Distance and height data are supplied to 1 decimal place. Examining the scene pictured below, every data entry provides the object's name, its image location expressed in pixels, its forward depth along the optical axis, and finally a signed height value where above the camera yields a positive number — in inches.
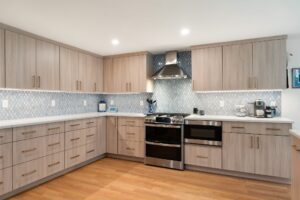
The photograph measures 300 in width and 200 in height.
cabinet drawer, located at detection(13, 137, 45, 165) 99.2 -27.3
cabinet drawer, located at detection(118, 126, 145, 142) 154.6 -26.5
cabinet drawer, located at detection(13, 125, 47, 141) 99.1 -17.3
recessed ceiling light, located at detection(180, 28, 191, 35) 111.7 +44.1
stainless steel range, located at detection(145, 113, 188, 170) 139.3 -29.9
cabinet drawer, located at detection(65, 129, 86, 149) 130.6 -27.1
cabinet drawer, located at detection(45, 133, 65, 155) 116.6 -27.1
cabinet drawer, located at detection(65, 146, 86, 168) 130.0 -40.0
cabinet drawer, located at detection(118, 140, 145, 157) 154.2 -39.4
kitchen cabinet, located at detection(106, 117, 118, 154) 163.9 -29.6
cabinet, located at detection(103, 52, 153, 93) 165.7 +26.9
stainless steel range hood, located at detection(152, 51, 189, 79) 150.4 +26.4
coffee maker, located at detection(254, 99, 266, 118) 129.6 -4.4
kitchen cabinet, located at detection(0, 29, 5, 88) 102.4 +21.5
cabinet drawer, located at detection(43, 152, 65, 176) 116.0 -40.1
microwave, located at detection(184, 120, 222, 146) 129.9 -22.0
